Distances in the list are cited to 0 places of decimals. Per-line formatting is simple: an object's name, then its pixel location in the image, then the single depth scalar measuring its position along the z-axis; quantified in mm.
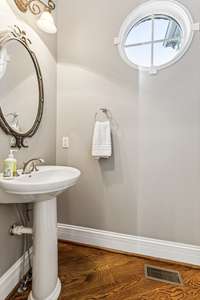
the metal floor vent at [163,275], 1408
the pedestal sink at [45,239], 1093
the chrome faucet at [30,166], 1261
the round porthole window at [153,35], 1603
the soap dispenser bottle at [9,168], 1095
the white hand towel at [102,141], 1666
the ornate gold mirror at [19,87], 1261
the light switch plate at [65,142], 1914
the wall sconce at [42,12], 1469
